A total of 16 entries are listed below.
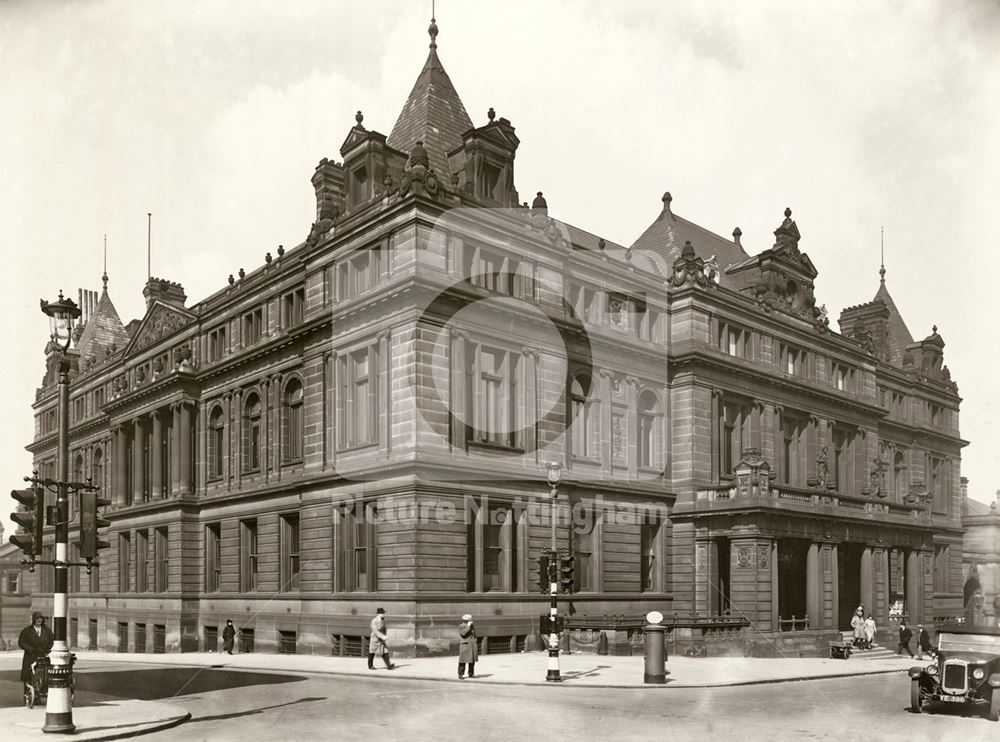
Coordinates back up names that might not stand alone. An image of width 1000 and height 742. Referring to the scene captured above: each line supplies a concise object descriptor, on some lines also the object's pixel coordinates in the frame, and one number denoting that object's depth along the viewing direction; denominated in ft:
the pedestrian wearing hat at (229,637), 136.77
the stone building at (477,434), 120.98
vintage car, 70.03
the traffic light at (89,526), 61.16
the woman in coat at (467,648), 90.22
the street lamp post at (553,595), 88.53
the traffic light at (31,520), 60.70
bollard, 120.78
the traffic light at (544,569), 94.68
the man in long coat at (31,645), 70.36
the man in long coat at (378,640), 100.22
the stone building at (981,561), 266.57
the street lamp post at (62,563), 57.21
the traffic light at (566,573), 90.27
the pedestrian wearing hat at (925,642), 79.19
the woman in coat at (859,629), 134.92
